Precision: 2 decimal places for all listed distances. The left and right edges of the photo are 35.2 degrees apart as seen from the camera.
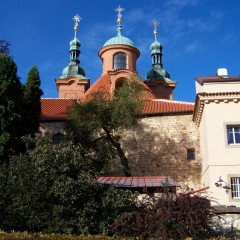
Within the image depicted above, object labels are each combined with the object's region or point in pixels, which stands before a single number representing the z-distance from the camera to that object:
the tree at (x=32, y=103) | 17.84
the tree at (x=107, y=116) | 20.50
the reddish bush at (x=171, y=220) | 9.25
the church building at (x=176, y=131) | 18.09
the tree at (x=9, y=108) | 15.40
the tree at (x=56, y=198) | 10.57
